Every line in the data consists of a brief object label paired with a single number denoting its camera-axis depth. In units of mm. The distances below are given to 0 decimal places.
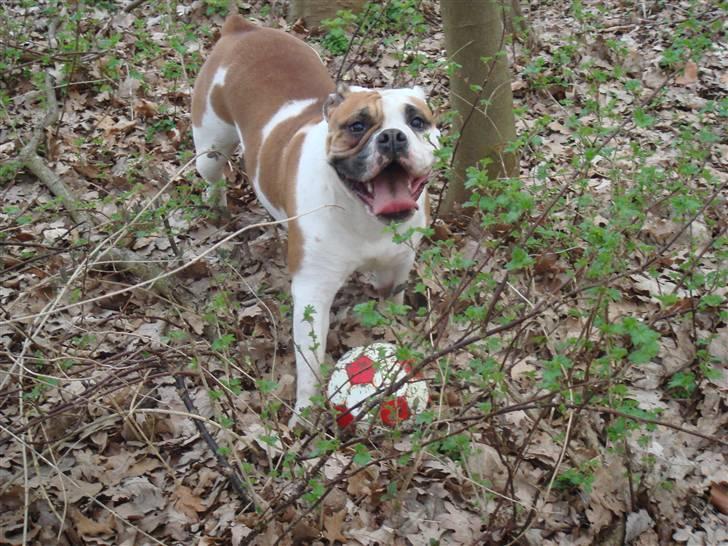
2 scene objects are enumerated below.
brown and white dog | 3281
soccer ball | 3090
